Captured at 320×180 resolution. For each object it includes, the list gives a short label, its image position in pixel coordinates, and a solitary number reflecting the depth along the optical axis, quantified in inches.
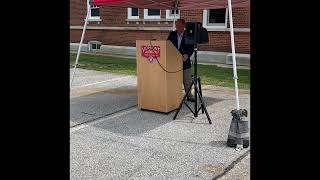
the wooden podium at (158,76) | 310.5
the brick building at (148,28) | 623.8
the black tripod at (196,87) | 285.6
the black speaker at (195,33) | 280.2
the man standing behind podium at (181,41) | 324.2
